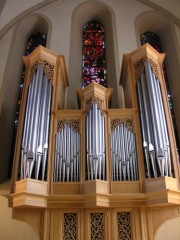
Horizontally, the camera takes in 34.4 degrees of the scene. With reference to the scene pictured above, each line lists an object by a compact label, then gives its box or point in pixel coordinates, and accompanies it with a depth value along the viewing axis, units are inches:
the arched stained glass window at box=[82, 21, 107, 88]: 346.9
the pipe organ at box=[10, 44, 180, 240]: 209.0
